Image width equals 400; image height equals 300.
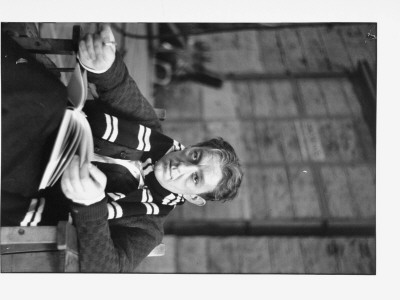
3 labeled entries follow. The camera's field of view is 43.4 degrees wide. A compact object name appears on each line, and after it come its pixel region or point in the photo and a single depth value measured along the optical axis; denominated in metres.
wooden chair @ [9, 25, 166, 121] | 1.24
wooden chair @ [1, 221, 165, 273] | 1.17
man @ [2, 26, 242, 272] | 1.26
